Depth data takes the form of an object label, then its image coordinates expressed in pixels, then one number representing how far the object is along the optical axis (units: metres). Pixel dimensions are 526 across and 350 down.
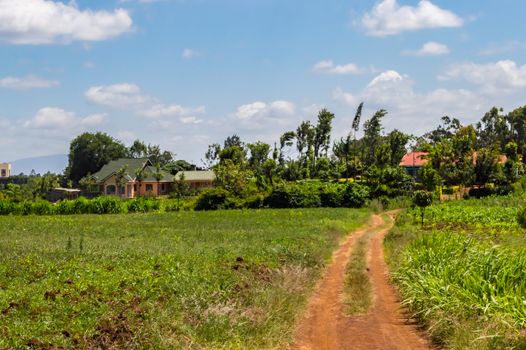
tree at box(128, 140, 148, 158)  142.50
